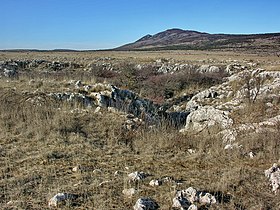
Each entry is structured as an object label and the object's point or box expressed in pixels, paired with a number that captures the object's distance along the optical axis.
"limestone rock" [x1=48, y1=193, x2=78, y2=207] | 4.33
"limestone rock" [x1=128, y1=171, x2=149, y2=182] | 5.07
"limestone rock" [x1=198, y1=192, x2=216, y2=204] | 4.27
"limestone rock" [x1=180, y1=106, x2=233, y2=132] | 8.68
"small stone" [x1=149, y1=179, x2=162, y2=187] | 4.88
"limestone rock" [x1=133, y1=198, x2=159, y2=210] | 4.17
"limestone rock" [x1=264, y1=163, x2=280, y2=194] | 4.63
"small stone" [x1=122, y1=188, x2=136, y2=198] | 4.61
